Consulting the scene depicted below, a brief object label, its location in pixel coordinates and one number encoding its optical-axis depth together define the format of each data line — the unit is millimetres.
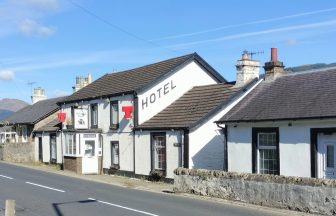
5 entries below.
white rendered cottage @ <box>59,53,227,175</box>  29750
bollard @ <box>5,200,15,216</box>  8797
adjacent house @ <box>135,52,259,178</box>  25297
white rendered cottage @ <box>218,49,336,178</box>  18125
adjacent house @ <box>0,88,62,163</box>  41625
